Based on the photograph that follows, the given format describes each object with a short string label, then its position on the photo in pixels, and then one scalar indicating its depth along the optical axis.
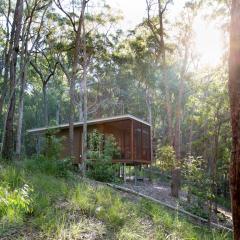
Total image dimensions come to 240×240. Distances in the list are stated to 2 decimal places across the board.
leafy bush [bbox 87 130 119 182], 13.74
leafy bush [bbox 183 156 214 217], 11.39
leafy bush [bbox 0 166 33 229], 2.74
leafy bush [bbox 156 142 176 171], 13.12
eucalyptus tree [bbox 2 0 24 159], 10.70
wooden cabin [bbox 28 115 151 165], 19.56
